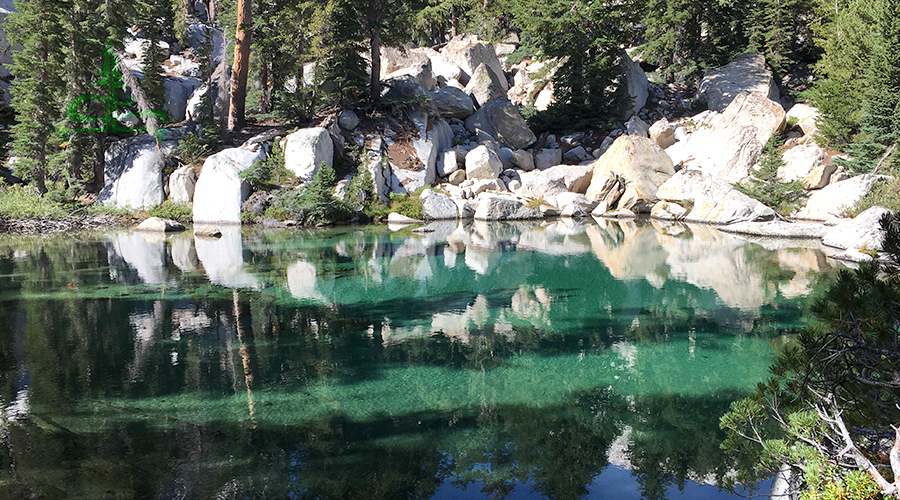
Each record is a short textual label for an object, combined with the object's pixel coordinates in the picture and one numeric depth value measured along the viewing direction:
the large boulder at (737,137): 22.61
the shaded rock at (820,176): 19.69
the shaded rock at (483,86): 29.81
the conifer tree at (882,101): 18.34
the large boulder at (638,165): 22.73
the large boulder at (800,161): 20.55
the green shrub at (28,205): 19.86
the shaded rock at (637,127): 27.02
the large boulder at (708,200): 18.61
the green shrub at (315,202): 20.28
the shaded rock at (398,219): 21.31
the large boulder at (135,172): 22.20
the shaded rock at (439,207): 21.91
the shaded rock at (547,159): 26.16
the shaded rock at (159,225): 19.20
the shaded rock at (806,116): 23.26
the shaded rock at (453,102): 27.52
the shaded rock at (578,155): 26.62
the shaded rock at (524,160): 25.66
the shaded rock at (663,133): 26.05
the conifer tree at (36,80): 20.78
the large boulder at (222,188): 21.17
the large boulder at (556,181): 23.77
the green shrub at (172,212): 21.64
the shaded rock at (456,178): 24.02
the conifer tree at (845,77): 20.45
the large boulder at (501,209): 21.72
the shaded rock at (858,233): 12.89
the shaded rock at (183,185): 22.00
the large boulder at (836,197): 17.58
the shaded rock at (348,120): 23.94
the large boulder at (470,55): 32.28
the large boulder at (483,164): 23.47
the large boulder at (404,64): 28.62
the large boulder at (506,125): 27.56
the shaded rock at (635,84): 29.09
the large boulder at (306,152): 21.38
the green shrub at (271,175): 21.27
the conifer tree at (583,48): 26.50
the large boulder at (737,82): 27.14
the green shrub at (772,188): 19.45
